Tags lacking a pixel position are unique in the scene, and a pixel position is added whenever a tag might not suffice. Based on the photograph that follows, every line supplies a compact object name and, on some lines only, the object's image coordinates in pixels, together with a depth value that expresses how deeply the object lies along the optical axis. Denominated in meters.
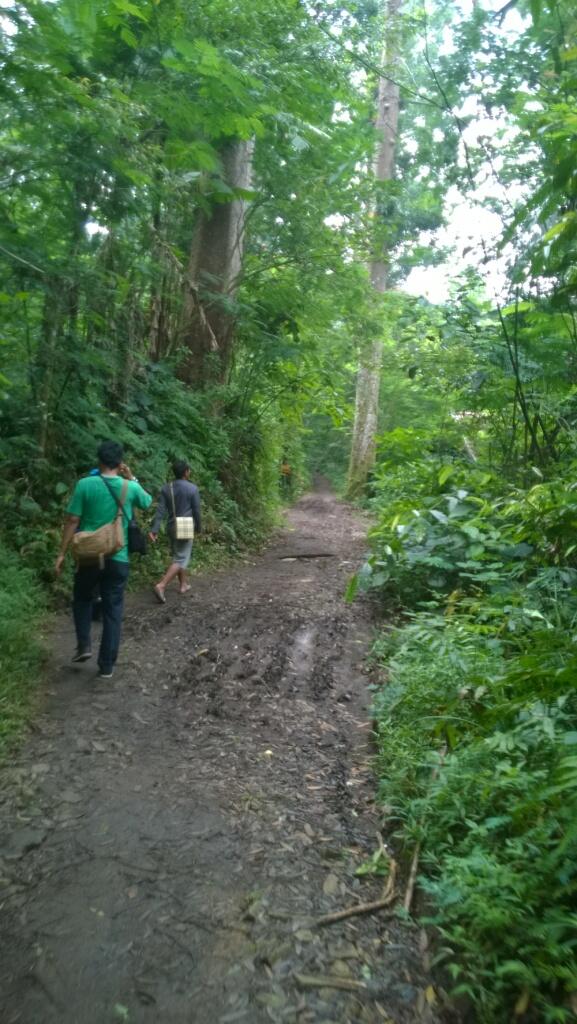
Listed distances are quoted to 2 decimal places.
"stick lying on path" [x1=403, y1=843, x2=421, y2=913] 3.08
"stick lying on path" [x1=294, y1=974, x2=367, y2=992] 2.64
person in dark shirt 8.53
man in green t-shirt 5.60
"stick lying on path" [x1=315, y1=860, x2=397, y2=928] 3.02
